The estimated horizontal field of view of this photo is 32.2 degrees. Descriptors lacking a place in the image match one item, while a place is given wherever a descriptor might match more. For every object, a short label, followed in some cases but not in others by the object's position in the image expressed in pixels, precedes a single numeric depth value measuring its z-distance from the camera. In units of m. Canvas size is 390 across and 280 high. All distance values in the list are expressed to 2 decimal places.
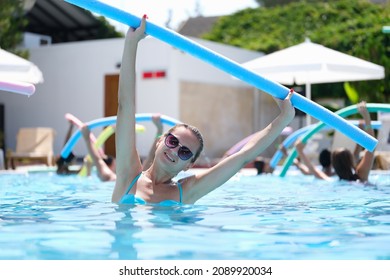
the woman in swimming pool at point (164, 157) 4.60
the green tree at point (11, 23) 20.72
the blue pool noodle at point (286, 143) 11.48
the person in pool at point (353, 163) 8.12
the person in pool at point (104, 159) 8.25
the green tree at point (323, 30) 20.33
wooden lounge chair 16.80
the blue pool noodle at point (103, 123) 9.52
